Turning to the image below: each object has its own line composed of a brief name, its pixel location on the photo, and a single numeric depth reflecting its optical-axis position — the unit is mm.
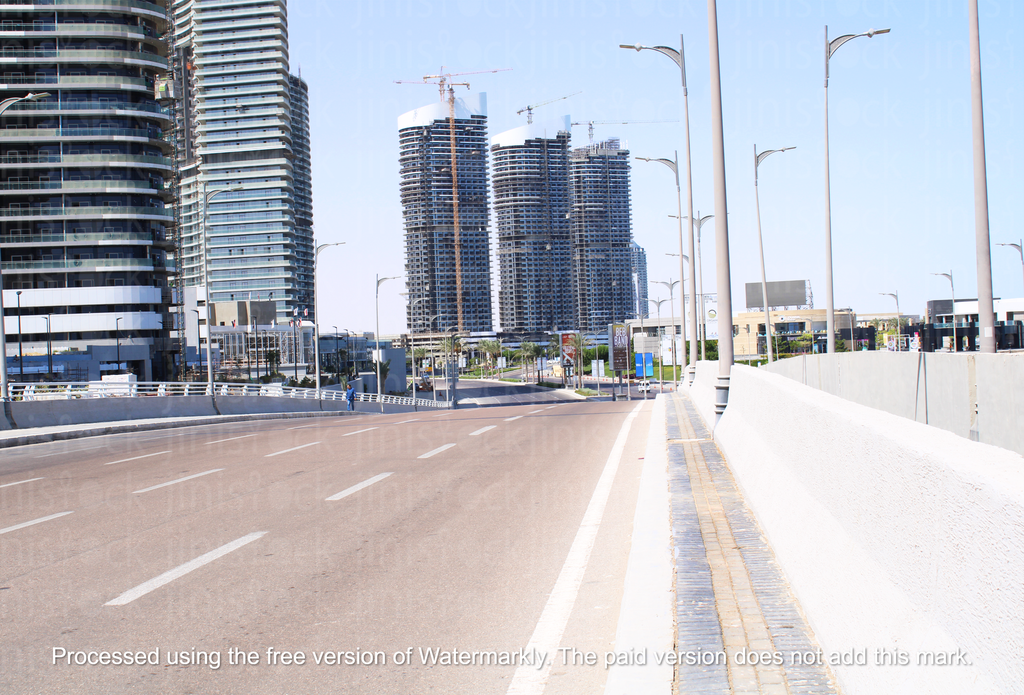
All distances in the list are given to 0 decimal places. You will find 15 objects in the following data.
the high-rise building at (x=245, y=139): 189375
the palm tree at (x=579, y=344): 121688
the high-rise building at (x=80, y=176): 94375
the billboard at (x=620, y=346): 82062
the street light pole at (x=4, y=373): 28422
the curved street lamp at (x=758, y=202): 45188
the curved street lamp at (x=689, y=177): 24344
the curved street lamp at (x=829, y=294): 34406
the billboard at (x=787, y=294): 148750
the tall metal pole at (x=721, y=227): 15203
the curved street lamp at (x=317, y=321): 54219
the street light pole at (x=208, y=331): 41531
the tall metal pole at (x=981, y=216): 17062
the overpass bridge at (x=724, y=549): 3039
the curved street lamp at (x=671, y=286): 78488
